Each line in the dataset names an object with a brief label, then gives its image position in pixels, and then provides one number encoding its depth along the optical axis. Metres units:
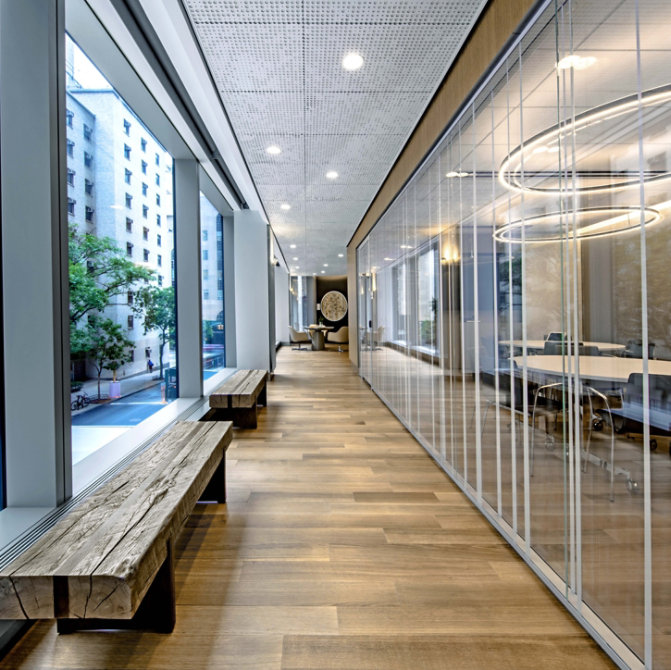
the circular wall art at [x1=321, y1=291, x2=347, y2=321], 21.28
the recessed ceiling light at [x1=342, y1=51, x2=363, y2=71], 2.99
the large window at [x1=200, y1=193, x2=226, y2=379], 5.94
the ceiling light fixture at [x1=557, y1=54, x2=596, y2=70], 1.57
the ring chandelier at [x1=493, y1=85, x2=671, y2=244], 1.31
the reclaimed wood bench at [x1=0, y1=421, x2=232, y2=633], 1.21
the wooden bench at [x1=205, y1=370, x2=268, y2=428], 4.39
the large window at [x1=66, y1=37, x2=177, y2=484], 2.56
